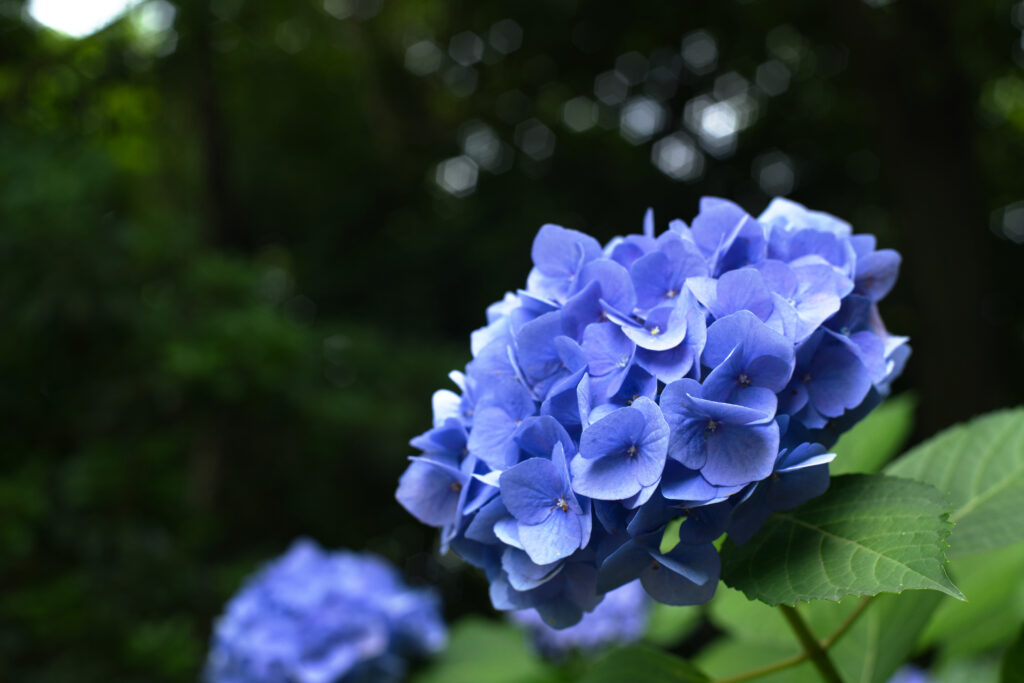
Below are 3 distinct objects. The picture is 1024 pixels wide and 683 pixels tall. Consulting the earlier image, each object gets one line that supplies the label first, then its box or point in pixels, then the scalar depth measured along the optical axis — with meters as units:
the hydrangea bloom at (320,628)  1.33
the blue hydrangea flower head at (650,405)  0.46
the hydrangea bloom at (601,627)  1.97
